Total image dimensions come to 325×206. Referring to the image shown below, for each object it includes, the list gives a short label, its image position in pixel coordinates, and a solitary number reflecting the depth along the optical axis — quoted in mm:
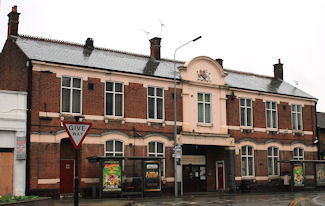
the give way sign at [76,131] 11805
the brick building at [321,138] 38844
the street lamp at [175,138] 27175
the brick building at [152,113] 23984
